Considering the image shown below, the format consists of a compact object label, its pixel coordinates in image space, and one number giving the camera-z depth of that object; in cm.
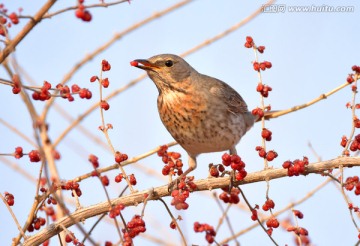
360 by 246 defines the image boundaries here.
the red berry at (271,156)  805
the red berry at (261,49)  865
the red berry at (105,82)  740
